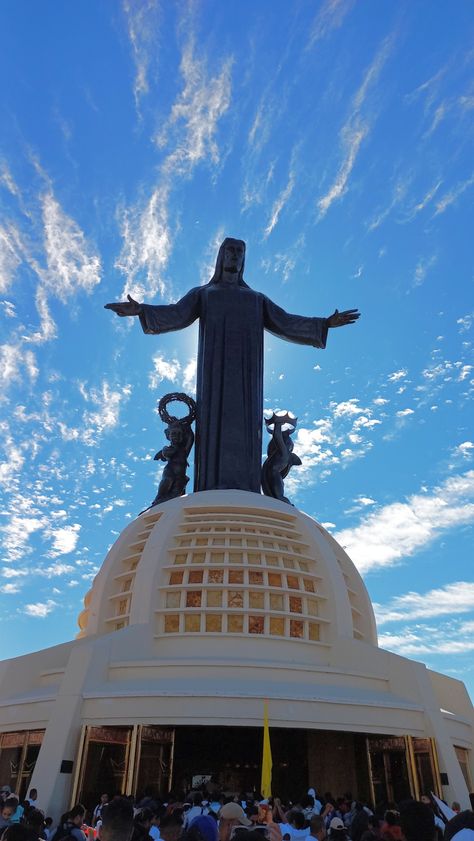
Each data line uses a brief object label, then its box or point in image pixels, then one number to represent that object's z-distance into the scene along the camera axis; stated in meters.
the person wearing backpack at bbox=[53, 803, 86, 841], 5.98
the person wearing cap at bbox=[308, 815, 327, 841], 5.43
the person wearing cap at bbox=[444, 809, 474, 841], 3.70
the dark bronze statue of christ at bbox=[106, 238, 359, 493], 24.45
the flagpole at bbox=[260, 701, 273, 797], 11.07
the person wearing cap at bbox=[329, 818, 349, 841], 5.00
